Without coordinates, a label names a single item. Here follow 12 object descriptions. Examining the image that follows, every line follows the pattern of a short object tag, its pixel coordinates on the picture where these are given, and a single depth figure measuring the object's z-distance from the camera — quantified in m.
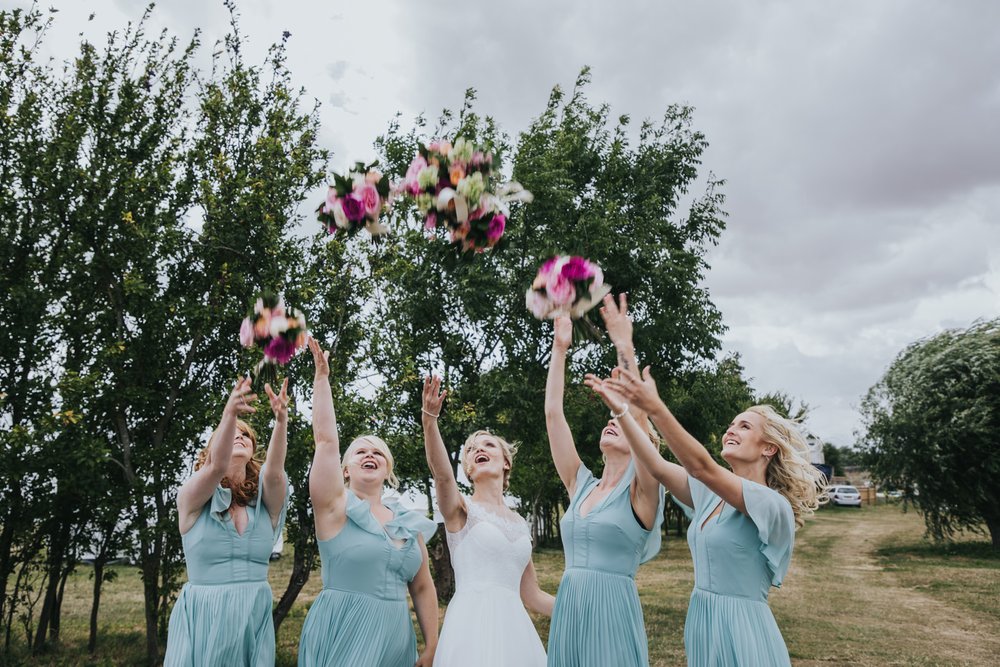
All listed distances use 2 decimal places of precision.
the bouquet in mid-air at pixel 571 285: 4.23
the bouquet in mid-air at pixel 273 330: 4.39
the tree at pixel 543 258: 12.91
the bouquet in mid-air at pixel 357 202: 4.57
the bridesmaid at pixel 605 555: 4.22
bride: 4.31
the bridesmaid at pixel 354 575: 4.22
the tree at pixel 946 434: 22.42
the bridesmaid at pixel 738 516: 3.57
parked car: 51.47
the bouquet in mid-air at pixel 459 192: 4.36
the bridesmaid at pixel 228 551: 4.13
